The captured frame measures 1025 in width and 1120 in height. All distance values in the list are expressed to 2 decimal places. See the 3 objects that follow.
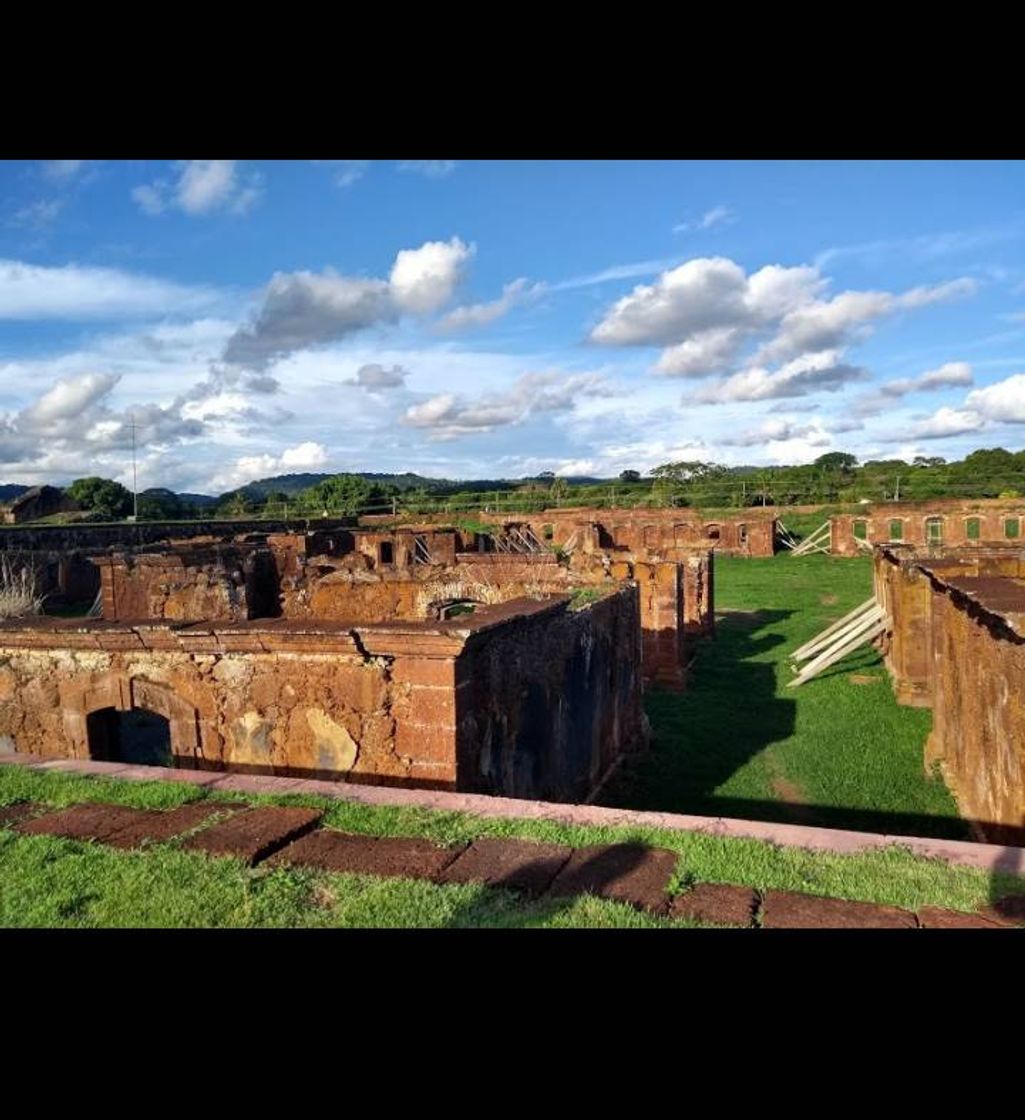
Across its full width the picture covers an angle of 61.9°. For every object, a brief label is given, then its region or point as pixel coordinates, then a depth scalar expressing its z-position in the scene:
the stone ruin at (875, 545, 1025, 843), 6.14
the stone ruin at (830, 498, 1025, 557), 34.56
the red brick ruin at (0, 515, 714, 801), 6.10
